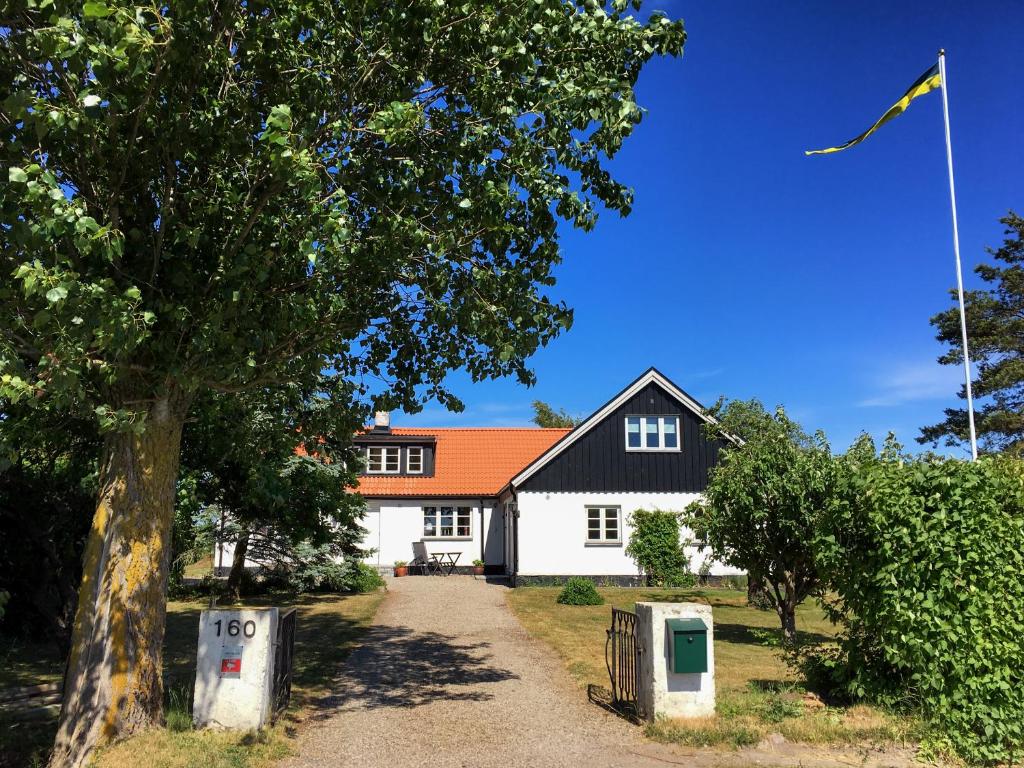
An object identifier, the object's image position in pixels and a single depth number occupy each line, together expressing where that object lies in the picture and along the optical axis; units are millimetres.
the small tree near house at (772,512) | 12125
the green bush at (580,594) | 19703
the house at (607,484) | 24703
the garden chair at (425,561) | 28500
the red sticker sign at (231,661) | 7027
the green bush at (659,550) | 24438
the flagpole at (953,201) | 16312
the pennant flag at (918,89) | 16828
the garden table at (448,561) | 28567
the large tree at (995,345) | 25984
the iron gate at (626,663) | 8062
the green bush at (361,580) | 22375
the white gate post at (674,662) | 7348
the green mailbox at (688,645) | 7289
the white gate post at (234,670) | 6969
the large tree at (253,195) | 5906
